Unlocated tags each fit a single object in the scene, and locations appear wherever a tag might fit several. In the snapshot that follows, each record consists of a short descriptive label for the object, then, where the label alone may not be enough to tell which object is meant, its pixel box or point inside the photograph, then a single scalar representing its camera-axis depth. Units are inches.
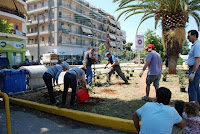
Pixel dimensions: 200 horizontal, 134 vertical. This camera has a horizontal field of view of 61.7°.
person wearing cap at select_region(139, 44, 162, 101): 196.1
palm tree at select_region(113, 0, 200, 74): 433.1
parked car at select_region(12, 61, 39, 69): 782.5
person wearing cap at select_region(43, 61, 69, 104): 188.1
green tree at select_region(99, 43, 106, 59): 2199.6
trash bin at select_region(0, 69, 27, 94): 233.6
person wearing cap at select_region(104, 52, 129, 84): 306.3
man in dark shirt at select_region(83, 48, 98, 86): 298.7
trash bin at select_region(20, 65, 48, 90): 267.6
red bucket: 187.9
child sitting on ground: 95.3
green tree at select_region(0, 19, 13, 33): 519.4
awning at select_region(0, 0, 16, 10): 724.1
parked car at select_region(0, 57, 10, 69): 516.2
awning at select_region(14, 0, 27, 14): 907.6
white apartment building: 1648.6
